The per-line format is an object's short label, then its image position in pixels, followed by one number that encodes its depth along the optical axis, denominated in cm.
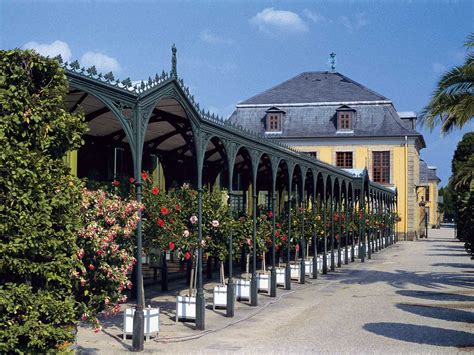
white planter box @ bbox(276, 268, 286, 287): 1812
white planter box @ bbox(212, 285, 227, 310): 1359
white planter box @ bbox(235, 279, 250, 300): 1518
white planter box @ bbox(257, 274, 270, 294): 1664
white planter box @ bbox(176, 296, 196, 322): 1205
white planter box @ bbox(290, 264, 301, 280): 1964
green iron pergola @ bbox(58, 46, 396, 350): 965
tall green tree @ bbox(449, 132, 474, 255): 1589
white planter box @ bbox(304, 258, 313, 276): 2129
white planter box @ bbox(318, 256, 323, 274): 2259
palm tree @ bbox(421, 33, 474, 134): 1483
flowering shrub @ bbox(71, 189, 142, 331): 773
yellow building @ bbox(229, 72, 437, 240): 4772
